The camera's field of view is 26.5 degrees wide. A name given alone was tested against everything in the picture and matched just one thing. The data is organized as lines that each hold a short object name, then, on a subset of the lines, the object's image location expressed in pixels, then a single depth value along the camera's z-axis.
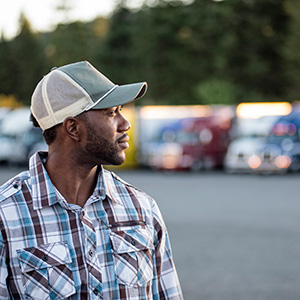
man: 1.97
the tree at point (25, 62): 66.06
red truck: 20.89
